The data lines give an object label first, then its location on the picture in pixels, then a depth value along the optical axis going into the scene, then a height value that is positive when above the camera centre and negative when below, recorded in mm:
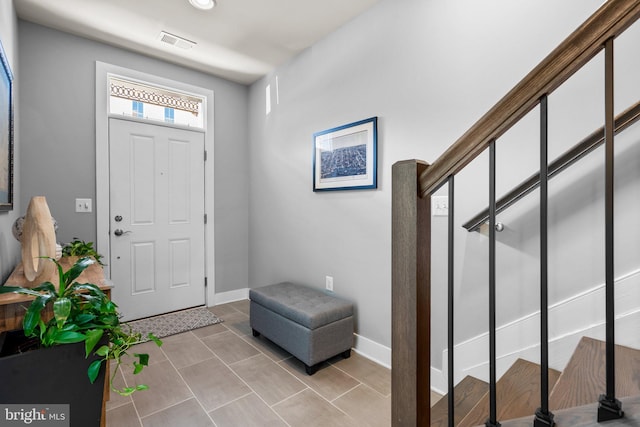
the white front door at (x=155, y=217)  3018 -44
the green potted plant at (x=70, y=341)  1081 -477
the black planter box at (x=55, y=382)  1058 -593
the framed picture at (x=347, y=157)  2377 +457
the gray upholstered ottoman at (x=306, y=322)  2168 -809
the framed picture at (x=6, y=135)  1708 +459
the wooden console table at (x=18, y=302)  1320 -376
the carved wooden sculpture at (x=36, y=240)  1402 -121
